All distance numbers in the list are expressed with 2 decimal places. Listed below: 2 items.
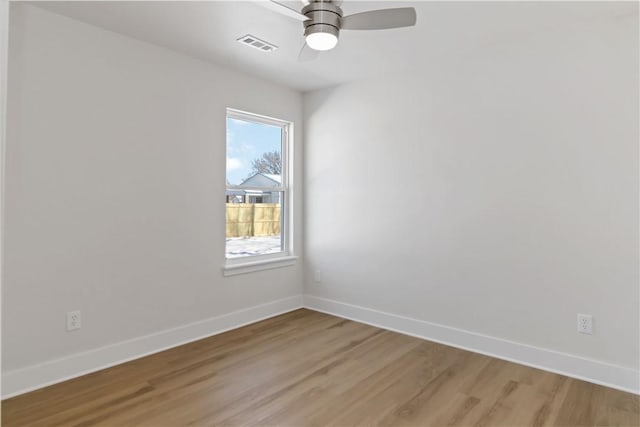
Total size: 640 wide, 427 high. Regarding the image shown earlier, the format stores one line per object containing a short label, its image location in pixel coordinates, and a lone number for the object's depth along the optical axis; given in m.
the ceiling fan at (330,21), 2.12
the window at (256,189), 3.88
